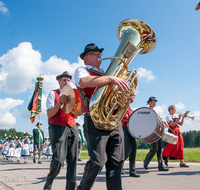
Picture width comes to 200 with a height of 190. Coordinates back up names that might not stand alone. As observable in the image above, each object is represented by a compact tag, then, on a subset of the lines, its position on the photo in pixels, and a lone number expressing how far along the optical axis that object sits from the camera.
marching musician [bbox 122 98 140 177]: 5.03
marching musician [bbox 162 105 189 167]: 7.21
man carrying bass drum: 6.15
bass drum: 4.80
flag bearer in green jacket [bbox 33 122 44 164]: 11.65
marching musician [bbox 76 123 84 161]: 12.81
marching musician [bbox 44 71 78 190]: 3.50
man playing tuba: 2.42
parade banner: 11.97
